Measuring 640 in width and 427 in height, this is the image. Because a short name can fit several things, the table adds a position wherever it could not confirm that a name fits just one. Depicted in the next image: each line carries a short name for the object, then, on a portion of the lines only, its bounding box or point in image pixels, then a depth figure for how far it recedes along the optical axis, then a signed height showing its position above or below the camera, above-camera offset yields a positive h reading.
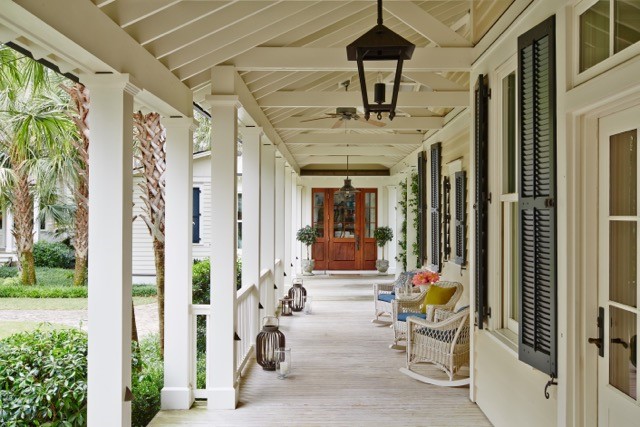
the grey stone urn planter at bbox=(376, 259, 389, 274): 16.78 -1.33
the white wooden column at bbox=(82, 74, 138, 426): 3.19 -0.16
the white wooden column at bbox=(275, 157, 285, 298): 10.51 +0.01
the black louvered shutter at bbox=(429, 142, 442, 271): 8.55 +0.21
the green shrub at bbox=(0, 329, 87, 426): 3.72 -1.13
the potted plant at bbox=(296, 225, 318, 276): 16.42 -0.55
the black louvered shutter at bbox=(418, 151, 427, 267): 9.68 +0.24
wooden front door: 17.53 -0.24
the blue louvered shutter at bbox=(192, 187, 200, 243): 15.23 +0.17
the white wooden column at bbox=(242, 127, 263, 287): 6.86 +0.19
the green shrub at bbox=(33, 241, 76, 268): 16.80 -1.01
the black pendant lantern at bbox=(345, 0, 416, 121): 2.85 +0.89
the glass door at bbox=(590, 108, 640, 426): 2.51 -0.24
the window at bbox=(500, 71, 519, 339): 4.20 +0.10
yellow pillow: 6.85 -0.90
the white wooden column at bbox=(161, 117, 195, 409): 4.86 -0.41
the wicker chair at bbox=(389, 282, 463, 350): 6.70 -1.17
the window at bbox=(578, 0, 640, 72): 2.42 +0.90
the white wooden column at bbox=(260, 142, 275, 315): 8.77 +0.11
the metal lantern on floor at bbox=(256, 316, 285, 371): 6.27 -1.39
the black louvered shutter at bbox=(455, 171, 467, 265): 7.10 +0.06
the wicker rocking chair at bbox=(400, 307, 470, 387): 5.73 -1.32
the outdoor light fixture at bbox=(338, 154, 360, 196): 12.71 +0.76
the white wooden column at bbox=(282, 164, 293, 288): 13.35 -0.07
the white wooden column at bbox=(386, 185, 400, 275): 16.41 -0.02
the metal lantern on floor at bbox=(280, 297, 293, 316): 9.93 -1.52
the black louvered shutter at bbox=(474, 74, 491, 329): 4.59 +0.20
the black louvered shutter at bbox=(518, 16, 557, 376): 3.11 +0.15
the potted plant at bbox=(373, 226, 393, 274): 16.77 -0.53
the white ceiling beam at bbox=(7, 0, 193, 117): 2.24 +0.88
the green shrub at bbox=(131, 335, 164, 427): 5.39 -1.78
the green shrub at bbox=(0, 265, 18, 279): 16.34 -1.49
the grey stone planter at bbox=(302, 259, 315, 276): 16.58 -1.35
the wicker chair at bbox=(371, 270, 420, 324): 8.77 -1.18
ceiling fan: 7.56 +1.45
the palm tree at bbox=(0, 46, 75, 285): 4.58 +0.97
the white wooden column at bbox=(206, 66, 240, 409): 4.97 -0.38
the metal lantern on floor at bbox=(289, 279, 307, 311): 10.30 -1.39
